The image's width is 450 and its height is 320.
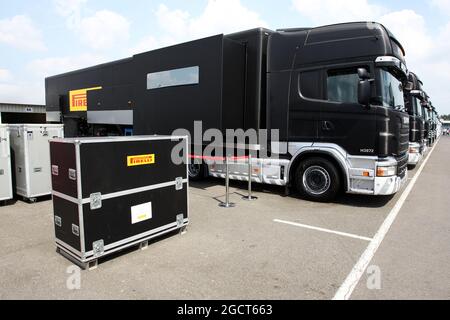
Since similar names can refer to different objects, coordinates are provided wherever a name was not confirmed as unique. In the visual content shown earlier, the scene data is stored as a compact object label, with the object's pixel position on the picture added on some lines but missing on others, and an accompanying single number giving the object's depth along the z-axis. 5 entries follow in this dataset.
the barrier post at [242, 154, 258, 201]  7.05
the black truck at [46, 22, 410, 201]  6.04
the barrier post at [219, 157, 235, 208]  6.45
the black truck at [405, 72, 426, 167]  11.34
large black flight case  3.59
